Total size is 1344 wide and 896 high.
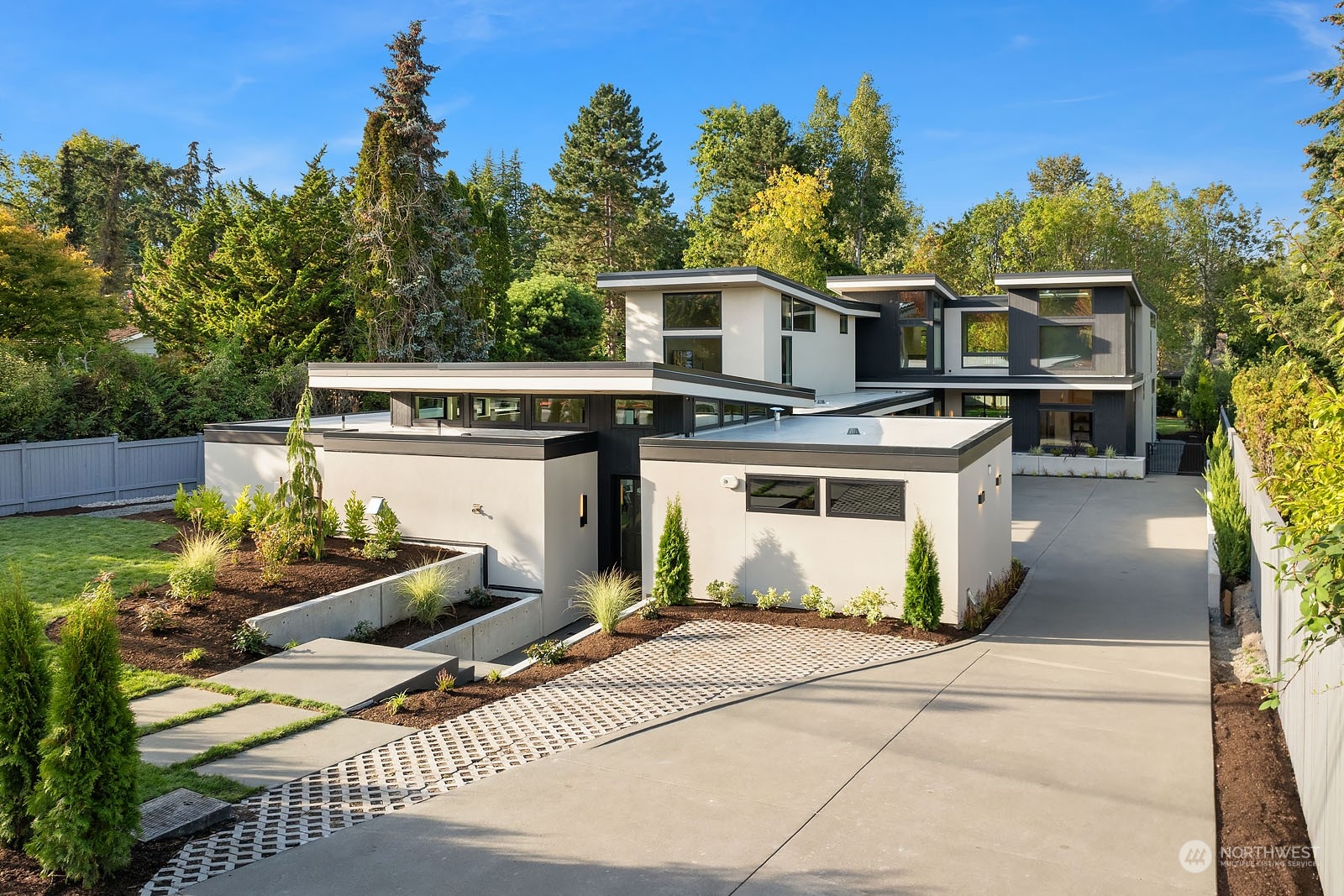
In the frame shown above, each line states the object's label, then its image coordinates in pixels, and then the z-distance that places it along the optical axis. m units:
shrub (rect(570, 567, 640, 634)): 12.35
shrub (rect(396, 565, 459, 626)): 13.57
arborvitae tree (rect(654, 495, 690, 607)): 13.79
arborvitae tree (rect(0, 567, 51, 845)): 5.75
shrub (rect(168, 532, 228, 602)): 11.73
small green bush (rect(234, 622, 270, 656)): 10.66
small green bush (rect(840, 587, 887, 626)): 12.59
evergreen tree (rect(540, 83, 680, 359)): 51.31
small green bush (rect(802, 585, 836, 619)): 12.98
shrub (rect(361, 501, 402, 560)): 14.79
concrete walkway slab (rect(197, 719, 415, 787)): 7.35
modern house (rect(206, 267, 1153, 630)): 13.00
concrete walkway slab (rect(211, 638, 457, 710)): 9.42
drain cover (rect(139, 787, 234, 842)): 6.22
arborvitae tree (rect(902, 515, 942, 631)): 12.27
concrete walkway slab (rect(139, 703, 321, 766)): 7.61
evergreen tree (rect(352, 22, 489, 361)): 31.44
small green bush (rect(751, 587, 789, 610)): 13.34
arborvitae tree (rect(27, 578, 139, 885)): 5.51
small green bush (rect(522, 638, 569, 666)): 10.95
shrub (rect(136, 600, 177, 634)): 10.73
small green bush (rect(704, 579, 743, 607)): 13.67
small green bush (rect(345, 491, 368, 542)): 15.55
